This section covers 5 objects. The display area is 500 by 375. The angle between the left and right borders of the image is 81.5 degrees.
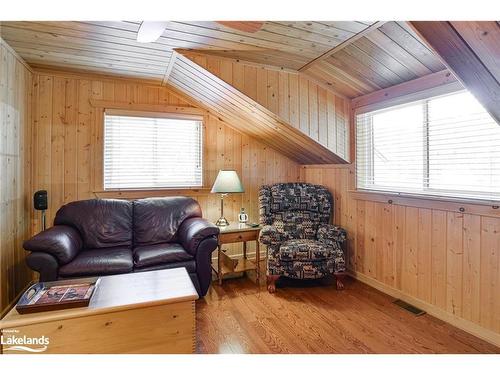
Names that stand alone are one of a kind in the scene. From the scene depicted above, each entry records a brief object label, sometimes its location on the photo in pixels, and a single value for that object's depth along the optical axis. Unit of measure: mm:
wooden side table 3139
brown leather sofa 2367
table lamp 3312
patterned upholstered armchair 2910
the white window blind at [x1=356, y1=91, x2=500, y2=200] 2131
